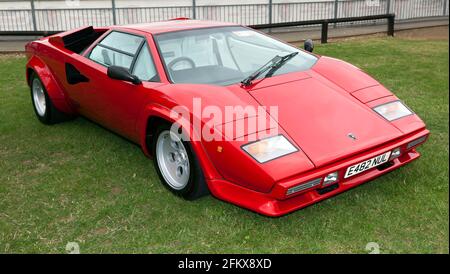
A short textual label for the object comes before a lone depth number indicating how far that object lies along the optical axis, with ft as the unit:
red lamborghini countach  9.91
